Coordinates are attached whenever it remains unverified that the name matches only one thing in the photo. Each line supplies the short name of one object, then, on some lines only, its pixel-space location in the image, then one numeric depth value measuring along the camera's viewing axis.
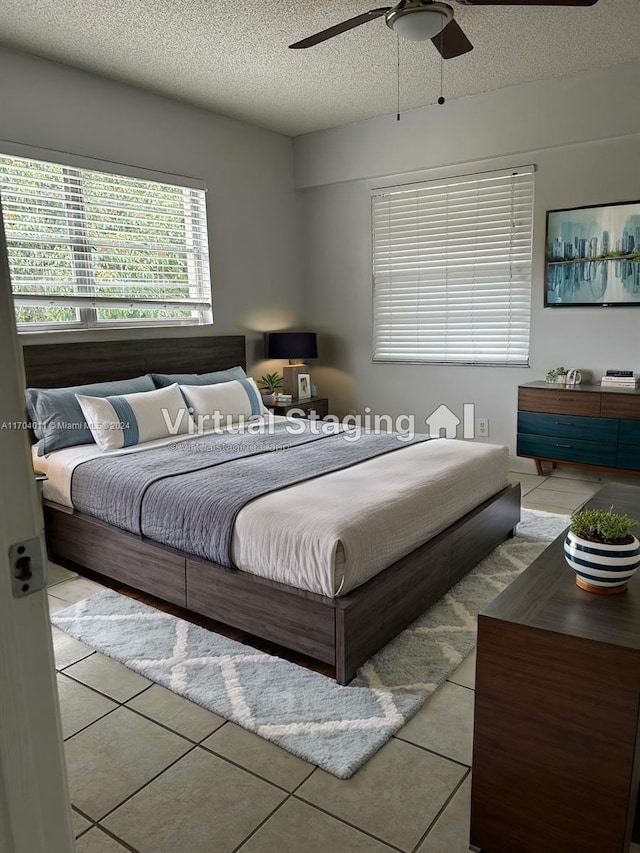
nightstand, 5.40
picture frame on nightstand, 5.73
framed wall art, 4.48
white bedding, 2.35
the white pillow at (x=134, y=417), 3.68
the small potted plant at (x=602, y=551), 1.54
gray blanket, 2.72
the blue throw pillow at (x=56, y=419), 3.71
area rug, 2.08
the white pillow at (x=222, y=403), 4.29
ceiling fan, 2.68
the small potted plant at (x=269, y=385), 5.62
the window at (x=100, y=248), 3.98
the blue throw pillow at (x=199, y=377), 4.48
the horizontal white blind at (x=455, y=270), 5.05
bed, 2.35
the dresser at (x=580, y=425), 4.34
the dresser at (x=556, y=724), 1.36
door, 0.83
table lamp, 5.59
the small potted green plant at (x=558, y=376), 4.80
